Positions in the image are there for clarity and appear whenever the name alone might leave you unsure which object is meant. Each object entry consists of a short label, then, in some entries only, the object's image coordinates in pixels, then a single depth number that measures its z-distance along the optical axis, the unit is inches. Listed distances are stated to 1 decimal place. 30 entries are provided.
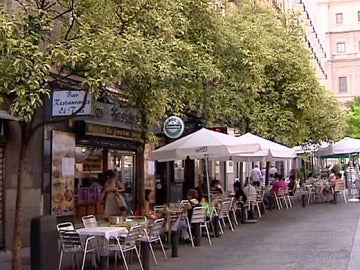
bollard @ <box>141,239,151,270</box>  423.2
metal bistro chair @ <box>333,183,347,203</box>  1092.5
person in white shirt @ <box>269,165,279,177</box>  1341.8
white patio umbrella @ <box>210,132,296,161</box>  721.6
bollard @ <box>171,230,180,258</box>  493.7
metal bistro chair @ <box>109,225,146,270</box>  406.0
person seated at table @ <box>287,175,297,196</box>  1132.5
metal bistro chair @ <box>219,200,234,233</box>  630.5
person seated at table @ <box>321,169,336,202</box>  1144.6
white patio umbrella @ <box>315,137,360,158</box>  1138.3
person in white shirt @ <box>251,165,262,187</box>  1154.0
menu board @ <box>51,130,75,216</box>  617.9
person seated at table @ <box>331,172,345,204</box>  1090.1
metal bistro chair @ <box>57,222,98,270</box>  409.4
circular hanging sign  752.7
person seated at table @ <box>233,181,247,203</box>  776.3
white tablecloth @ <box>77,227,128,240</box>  400.5
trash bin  353.4
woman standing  569.0
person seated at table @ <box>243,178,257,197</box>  801.2
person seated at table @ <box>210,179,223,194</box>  790.4
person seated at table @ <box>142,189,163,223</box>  523.5
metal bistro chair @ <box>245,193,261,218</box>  788.6
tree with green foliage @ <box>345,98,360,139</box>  2436.0
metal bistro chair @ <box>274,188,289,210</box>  992.2
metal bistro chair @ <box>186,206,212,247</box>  550.6
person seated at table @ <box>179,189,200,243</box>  567.6
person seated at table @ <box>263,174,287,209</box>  991.6
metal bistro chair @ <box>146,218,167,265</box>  448.5
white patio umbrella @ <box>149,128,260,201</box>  615.8
